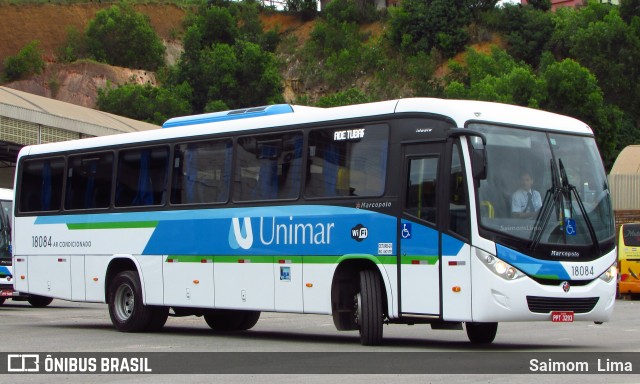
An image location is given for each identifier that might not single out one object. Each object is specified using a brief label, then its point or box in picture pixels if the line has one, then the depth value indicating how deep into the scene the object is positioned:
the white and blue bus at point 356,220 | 13.38
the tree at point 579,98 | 70.88
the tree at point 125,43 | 118.81
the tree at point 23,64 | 110.19
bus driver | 13.46
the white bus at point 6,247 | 26.09
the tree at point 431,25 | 106.94
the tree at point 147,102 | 89.12
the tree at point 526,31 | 99.68
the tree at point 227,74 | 93.56
